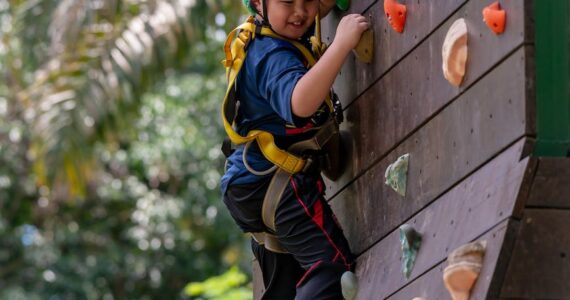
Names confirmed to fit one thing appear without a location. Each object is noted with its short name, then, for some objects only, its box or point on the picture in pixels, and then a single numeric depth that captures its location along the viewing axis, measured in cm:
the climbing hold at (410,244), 857
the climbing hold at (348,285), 937
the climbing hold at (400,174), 901
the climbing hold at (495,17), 778
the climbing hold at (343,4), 1028
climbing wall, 738
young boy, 930
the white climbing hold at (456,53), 825
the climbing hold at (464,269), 756
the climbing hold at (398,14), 921
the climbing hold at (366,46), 968
